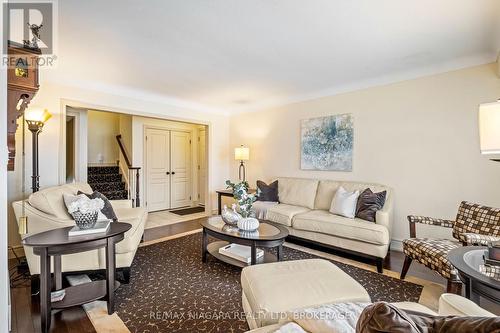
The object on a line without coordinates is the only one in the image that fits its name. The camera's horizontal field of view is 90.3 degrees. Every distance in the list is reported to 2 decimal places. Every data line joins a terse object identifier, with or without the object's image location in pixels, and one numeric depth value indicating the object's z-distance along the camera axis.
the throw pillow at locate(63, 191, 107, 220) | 2.49
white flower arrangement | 1.93
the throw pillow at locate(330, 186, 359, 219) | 3.25
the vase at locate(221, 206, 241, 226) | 2.94
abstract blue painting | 3.94
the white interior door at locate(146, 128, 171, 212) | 5.91
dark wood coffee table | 2.45
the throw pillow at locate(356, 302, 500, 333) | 0.56
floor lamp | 2.96
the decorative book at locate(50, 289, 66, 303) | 1.91
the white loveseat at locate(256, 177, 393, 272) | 2.86
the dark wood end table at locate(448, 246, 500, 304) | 1.26
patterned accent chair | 2.00
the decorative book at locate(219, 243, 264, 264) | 2.70
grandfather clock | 1.89
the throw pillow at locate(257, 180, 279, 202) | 4.37
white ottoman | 1.33
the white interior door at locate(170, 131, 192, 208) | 6.40
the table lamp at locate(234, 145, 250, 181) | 5.07
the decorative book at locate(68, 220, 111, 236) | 1.92
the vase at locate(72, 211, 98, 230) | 1.95
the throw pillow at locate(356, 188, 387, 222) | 3.08
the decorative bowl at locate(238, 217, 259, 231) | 2.72
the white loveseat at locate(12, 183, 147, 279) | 2.27
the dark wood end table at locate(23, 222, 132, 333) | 1.74
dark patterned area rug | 1.87
